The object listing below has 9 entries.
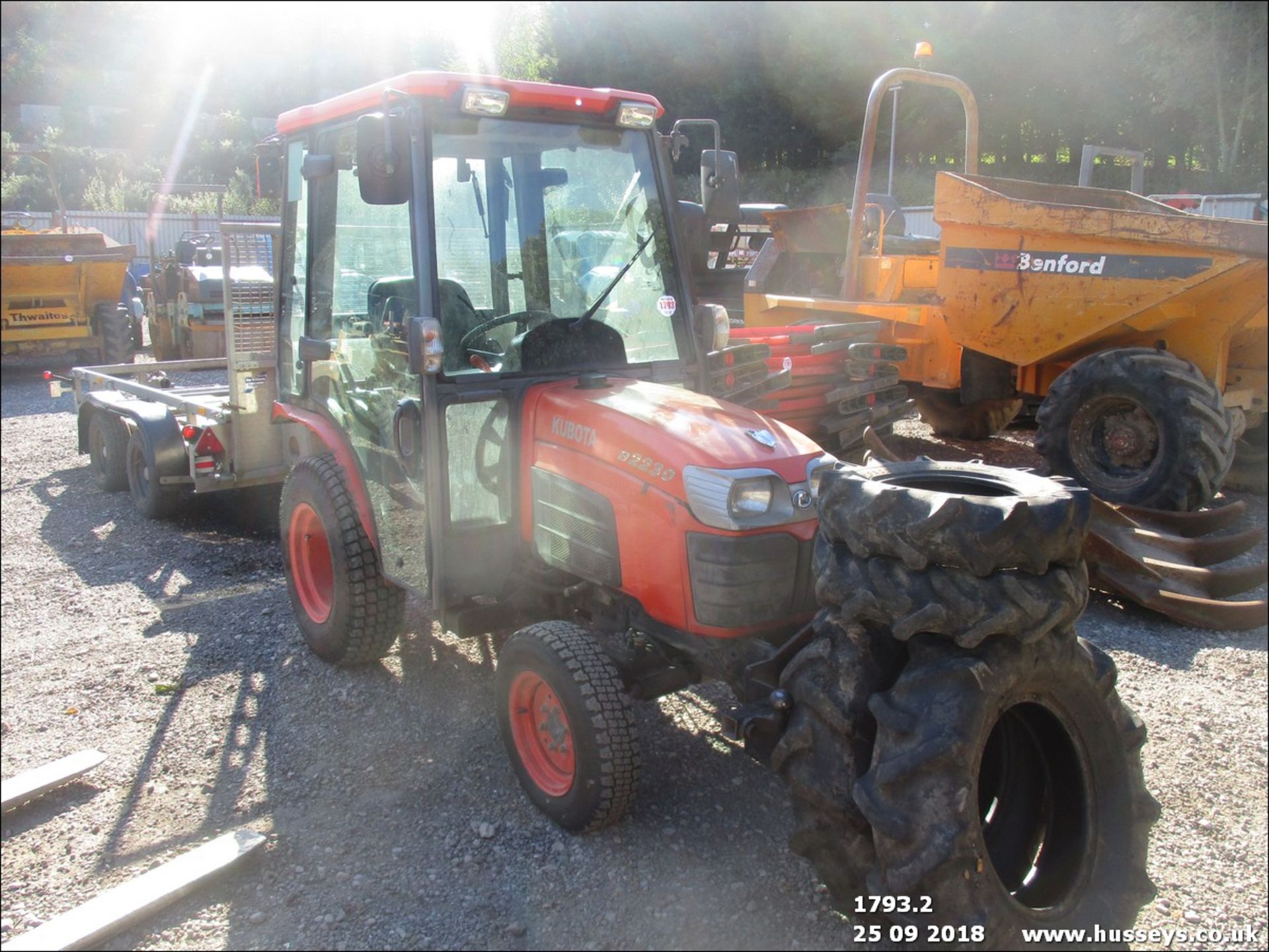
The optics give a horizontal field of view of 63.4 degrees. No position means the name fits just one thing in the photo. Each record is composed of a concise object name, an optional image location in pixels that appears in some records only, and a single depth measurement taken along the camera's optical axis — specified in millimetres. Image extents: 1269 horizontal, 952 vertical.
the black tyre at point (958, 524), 2480
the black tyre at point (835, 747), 2570
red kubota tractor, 2504
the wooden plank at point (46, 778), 3541
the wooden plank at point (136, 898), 2846
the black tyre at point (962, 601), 2475
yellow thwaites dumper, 13438
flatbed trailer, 6406
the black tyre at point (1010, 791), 2391
